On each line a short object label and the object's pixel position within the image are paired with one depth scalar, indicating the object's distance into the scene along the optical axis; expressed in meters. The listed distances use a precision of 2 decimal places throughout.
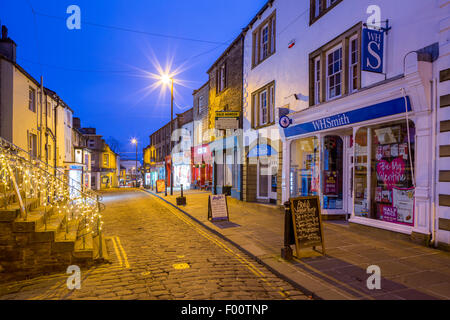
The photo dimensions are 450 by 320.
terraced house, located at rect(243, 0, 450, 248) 6.45
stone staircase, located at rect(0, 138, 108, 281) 5.45
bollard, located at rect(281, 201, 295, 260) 5.91
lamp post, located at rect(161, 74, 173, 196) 18.33
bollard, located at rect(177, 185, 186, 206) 15.94
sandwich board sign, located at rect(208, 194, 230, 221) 10.47
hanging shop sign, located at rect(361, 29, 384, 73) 7.35
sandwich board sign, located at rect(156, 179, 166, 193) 26.86
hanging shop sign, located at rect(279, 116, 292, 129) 11.59
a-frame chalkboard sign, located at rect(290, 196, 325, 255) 5.96
